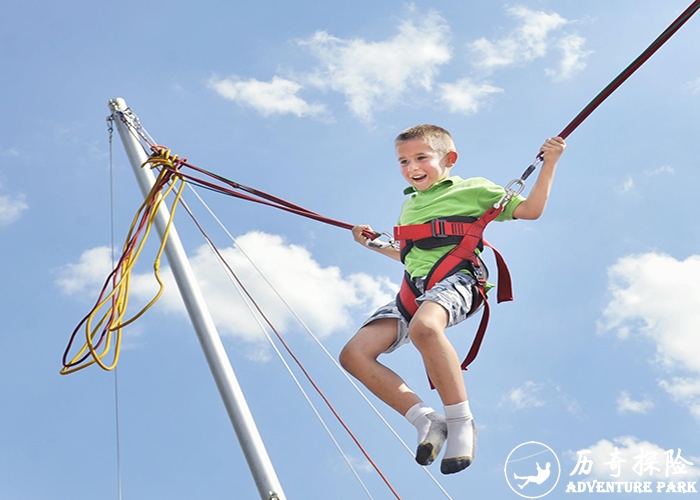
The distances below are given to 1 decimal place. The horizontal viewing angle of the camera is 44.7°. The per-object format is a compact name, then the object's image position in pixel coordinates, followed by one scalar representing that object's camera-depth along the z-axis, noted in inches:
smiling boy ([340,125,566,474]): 162.2
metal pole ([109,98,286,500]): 213.2
